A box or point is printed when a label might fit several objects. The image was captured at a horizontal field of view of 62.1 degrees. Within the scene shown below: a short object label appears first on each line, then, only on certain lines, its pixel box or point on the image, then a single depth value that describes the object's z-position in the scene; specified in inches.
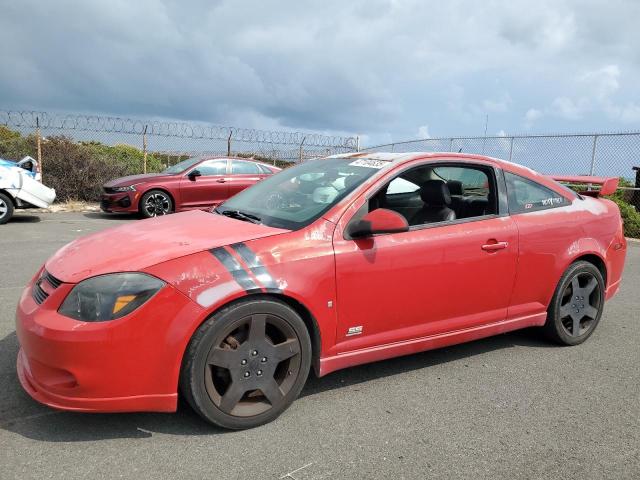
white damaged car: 401.4
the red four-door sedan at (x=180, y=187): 453.7
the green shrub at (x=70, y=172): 564.7
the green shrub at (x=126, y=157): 645.3
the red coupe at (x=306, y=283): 101.1
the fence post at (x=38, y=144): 550.6
